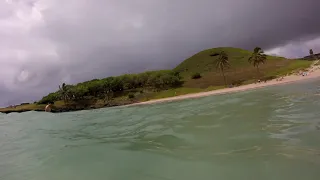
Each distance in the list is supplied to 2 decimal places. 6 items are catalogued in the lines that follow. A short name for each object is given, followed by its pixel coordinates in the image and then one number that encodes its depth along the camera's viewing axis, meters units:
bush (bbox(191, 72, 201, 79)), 112.67
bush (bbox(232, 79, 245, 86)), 82.84
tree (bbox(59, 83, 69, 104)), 113.11
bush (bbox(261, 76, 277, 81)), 79.54
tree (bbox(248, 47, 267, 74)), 88.08
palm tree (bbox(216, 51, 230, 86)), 90.95
